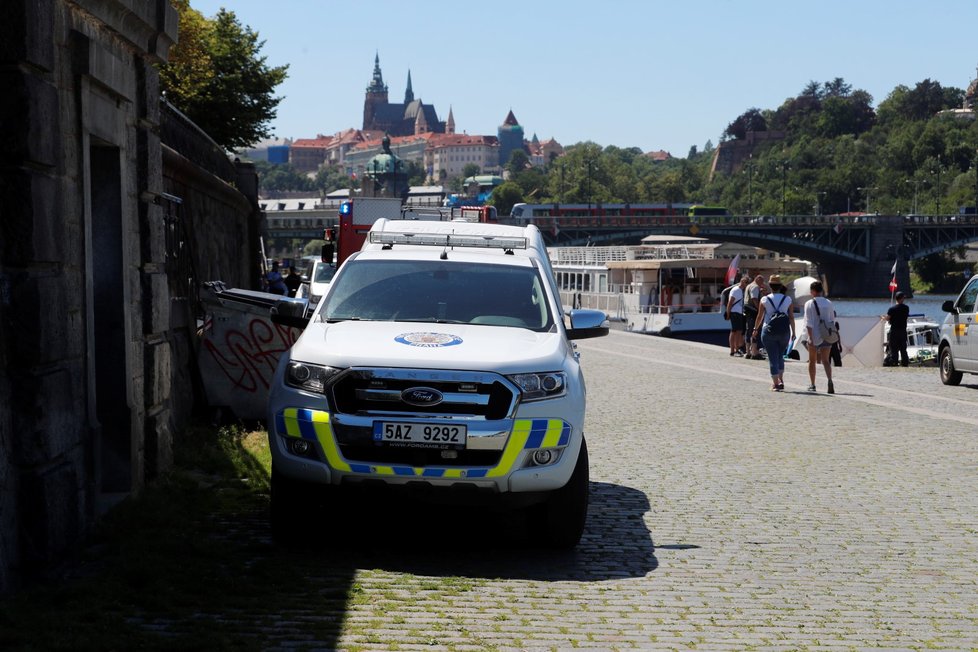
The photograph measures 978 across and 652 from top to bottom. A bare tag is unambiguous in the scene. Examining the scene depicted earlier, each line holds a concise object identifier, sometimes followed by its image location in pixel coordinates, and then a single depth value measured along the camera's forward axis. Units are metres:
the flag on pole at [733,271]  38.47
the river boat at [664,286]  57.78
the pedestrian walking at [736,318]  26.98
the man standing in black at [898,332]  27.39
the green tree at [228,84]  38.03
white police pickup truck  6.91
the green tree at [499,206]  196.68
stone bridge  105.69
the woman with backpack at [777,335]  18.25
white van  20.47
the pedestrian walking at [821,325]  17.75
